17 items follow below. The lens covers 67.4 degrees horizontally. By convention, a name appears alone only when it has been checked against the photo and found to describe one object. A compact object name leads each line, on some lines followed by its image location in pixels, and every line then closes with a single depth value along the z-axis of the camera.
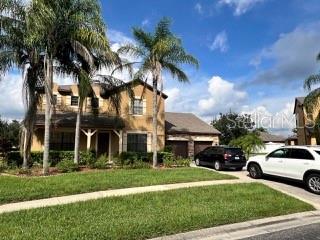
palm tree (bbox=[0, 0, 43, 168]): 10.48
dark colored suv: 13.29
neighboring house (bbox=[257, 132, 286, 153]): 43.63
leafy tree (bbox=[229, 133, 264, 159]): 19.83
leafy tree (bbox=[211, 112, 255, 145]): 40.34
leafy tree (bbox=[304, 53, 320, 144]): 15.42
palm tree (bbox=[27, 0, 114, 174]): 10.59
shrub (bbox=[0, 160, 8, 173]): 11.28
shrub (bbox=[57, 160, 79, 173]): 10.98
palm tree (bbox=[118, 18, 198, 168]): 13.67
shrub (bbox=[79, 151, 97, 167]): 12.56
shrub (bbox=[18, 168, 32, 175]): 10.54
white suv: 8.79
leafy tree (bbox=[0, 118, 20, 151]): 19.85
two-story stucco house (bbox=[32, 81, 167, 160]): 16.77
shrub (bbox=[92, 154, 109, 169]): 12.10
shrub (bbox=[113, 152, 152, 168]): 12.59
